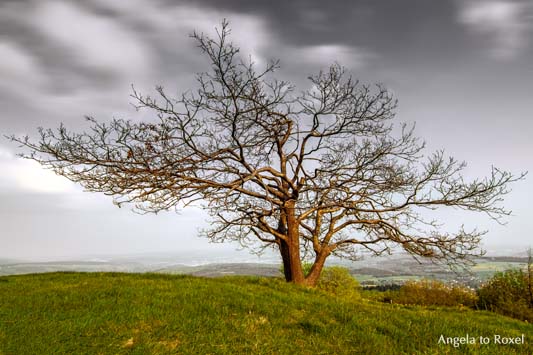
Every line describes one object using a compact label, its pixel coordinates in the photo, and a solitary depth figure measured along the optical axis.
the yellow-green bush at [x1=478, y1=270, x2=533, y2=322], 14.24
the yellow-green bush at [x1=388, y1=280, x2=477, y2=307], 18.27
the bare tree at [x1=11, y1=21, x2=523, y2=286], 11.54
